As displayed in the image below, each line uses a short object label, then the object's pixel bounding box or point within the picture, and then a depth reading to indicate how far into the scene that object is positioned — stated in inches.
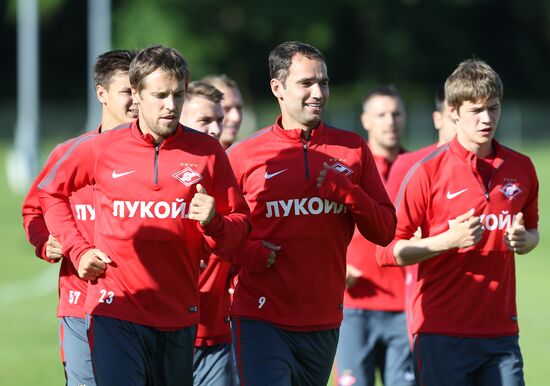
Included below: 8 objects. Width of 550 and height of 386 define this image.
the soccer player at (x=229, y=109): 681.6
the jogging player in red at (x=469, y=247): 529.3
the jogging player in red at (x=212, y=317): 603.2
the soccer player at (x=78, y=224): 552.7
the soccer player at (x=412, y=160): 599.5
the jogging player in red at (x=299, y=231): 523.8
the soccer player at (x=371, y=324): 692.7
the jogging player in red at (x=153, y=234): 491.5
